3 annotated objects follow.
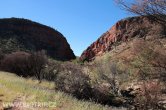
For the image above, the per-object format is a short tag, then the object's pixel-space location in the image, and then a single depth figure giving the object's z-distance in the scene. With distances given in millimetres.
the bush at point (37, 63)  17569
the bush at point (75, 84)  12067
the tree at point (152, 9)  7052
